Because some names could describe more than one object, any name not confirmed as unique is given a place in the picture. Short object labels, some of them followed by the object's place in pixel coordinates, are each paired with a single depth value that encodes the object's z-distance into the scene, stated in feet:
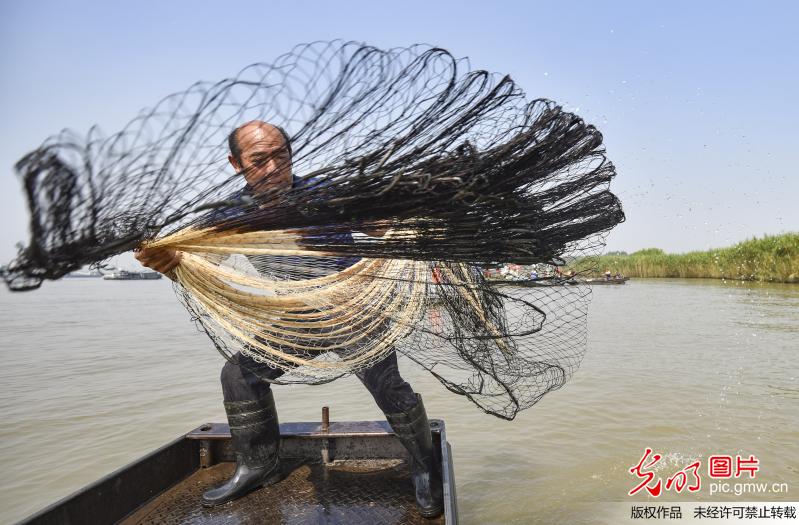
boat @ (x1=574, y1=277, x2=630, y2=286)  90.96
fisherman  8.50
